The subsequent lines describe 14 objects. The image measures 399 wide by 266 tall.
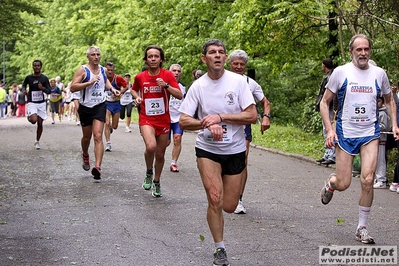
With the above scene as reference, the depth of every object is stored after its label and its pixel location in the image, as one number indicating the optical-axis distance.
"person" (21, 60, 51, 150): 19.20
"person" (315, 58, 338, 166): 15.32
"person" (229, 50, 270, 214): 9.45
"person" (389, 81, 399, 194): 12.74
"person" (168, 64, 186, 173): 14.65
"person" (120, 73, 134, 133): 26.50
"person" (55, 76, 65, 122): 35.75
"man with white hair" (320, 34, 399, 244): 8.38
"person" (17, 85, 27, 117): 51.83
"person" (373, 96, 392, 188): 13.23
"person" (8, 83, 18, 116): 49.84
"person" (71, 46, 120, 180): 13.30
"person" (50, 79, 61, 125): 33.75
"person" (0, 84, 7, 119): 45.12
